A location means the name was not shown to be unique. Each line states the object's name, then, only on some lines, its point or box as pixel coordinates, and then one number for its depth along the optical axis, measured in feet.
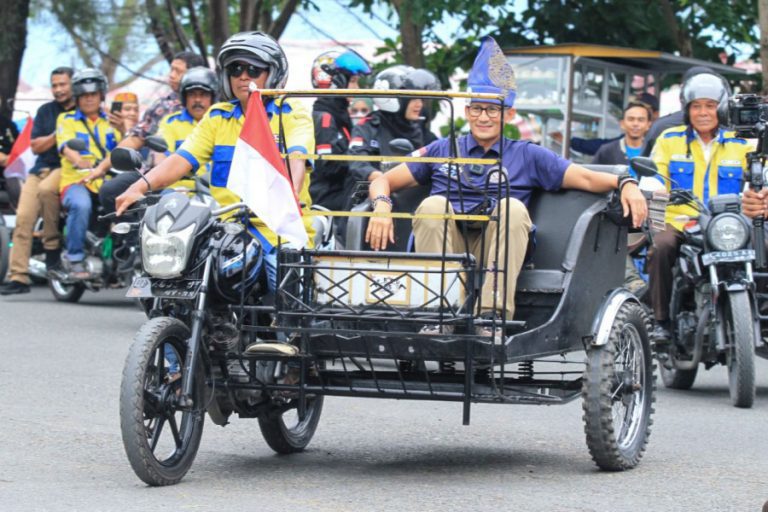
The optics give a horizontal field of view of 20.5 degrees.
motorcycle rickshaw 28.85
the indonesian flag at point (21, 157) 71.69
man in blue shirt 30.64
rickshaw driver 31.88
